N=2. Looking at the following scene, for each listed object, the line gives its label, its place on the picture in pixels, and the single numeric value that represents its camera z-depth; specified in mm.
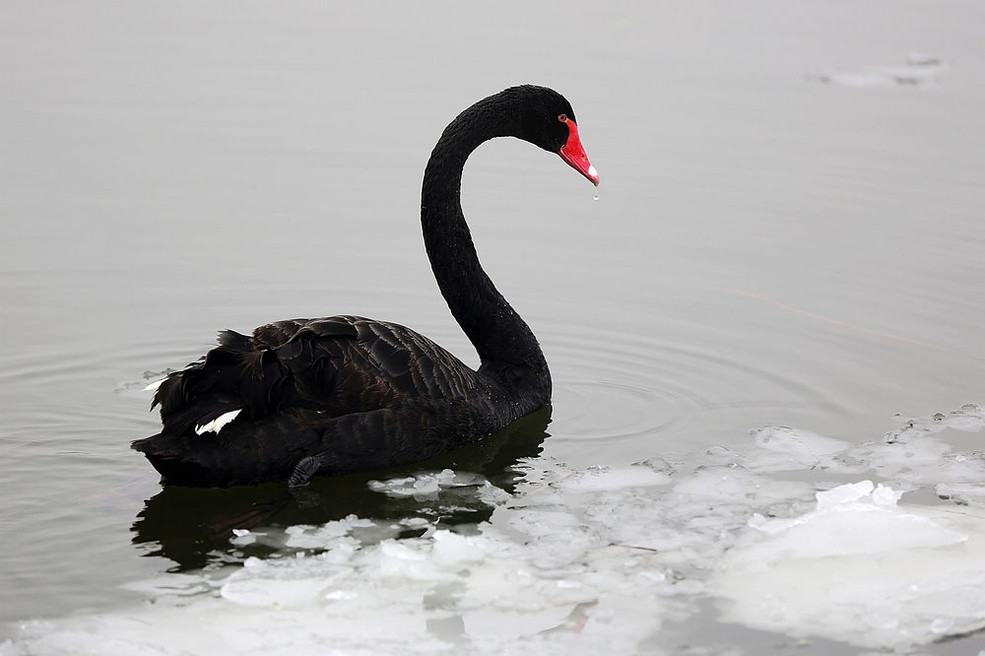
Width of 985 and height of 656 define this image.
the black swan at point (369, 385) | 10000
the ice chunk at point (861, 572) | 8578
